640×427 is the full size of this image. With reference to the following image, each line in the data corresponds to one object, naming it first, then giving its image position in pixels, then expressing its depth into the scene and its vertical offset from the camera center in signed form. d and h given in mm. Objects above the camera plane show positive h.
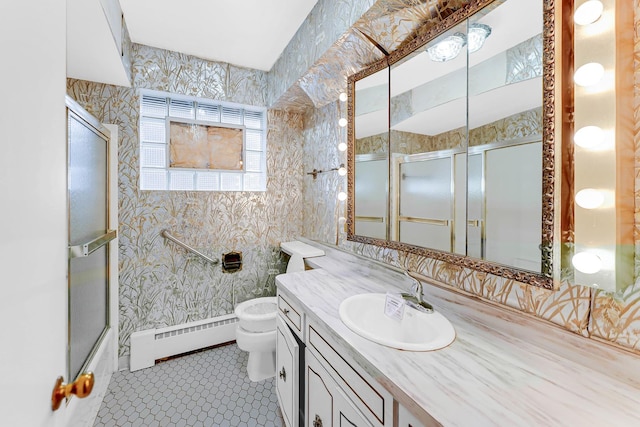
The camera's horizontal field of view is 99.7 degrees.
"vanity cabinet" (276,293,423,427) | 797 -636
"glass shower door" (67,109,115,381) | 1314 -150
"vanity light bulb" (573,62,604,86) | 726 +382
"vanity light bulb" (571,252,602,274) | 726 -135
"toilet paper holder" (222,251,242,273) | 2359 -439
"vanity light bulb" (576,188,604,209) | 728 +41
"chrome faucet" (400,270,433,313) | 1071 -356
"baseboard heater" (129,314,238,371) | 2049 -1031
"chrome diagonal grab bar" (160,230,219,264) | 2133 -263
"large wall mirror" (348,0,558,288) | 852 +283
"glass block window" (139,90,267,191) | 2186 +602
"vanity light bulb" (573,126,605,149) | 725 +210
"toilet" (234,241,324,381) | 1879 -865
